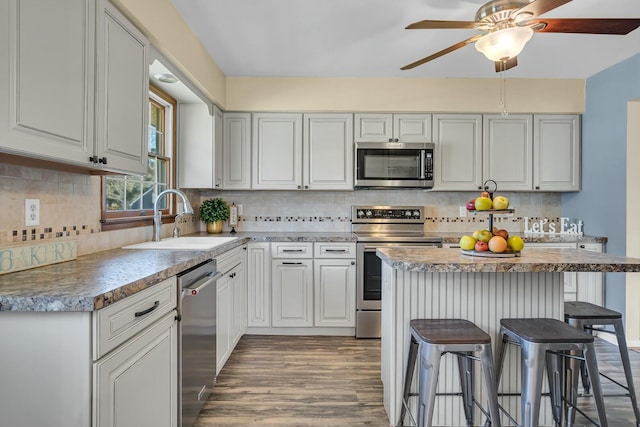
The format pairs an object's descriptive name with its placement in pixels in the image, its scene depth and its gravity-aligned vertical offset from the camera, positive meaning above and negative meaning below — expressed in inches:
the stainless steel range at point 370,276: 129.7 -22.6
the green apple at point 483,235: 74.4 -4.5
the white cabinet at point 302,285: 131.4 -26.2
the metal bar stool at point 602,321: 75.2 -22.5
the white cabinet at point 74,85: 45.6 +19.2
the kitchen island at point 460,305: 74.5 -18.7
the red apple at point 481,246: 73.1 -6.5
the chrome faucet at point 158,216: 99.3 -1.6
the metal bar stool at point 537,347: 59.9 -22.1
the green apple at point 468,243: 74.6 -6.0
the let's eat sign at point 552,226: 144.6 -4.8
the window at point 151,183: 91.4 +8.0
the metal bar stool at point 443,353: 61.0 -23.6
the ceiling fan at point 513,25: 66.8 +36.3
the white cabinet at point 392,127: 143.5 +33.4
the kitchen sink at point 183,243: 91.9 -9.0
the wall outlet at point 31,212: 61.9 -0.5
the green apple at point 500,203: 72.0 +2.1
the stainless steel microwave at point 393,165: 138.3 +18.1
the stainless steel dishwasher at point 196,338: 68.1 -26.2
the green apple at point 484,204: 72.3 +1.9
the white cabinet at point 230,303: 94.9 -26.9
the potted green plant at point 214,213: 141.1 -0.8
